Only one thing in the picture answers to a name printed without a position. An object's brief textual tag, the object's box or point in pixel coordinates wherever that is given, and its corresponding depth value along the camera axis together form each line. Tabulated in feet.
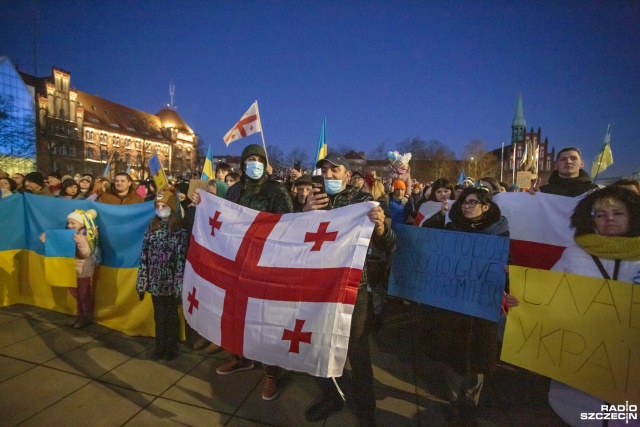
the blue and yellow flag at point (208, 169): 24.28
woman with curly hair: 5.69
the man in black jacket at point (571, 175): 11.02
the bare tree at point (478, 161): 160.97
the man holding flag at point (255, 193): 10.10
